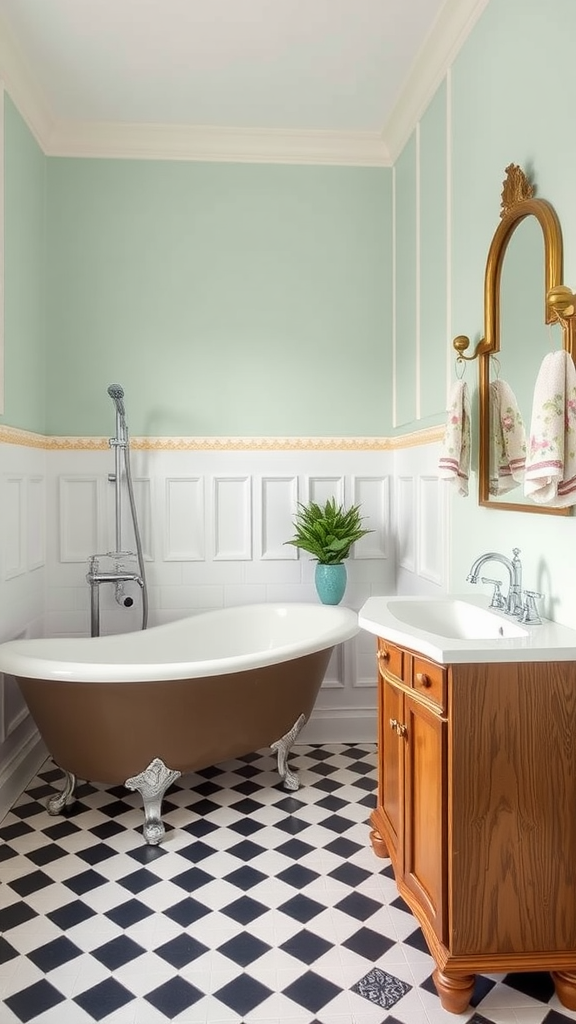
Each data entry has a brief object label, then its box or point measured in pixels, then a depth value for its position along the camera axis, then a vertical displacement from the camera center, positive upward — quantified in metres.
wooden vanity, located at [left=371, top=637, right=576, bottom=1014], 1.83 -0.78
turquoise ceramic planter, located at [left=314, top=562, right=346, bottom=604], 3.57 -0.36
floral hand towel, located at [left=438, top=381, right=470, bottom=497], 2.58 +0.24
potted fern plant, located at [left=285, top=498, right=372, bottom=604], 3.57 -0.17
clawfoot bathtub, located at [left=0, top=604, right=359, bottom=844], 2.62 -0.74
